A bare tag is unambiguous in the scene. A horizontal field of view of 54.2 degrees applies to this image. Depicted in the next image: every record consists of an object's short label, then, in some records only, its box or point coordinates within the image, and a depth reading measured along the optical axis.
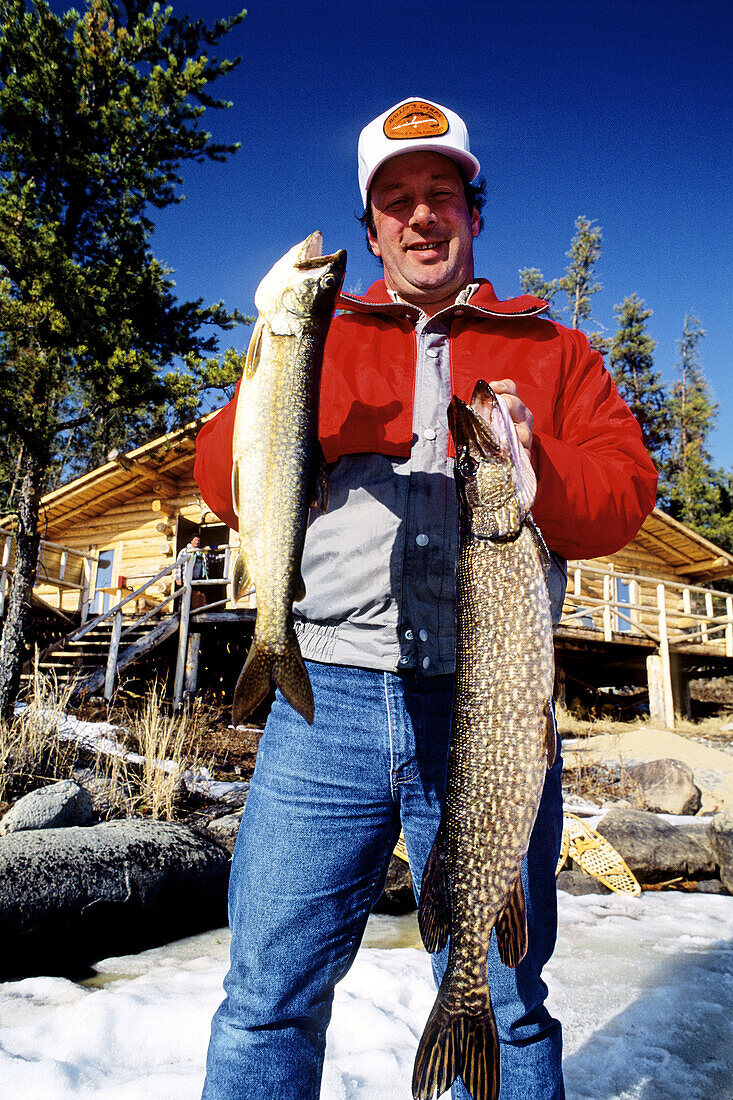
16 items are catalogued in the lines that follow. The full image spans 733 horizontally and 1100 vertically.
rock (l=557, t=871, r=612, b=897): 7.12
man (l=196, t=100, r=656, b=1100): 1.88
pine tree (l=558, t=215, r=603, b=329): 36.47
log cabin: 14.36
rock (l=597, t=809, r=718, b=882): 7.40
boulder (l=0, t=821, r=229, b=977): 5.21
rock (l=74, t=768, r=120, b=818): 7.94
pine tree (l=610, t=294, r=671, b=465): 35.53
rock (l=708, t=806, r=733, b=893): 7.26
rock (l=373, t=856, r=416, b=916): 6.91
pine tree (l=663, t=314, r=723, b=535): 30.48
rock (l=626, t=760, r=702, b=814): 10.23
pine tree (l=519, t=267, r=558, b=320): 36.78
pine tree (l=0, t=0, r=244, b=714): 10.20
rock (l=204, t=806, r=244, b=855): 7.51
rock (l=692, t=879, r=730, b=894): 7.23
